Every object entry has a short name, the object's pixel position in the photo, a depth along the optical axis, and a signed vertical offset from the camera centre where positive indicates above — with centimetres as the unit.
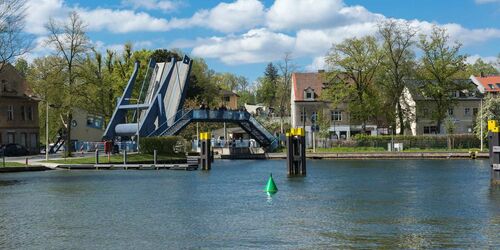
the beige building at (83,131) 9631 +156
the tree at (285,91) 11376 +912
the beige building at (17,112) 7294 +349
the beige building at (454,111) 9550 +362
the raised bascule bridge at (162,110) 6906 +326
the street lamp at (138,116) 6515 +270
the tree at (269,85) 15000 +1216
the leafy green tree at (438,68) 8825 +906
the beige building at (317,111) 10250 +418
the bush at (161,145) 6406 -44
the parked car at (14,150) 6706 -73
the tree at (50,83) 6694 +619
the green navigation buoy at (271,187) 3559 -265
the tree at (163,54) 10656 +1389
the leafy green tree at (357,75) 8744 +840
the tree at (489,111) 8306 +303
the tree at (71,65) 6581 +795
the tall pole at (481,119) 7793 +175
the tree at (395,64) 8519 +939
